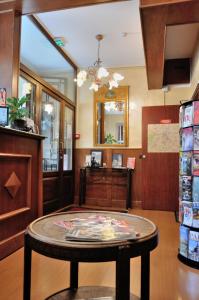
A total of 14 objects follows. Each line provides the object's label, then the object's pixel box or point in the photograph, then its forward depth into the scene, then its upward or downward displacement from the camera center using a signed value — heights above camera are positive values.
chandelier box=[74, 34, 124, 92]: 3.69 +1.30
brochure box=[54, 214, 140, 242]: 1.11 -0.34
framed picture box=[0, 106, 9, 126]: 2.45 +0.46
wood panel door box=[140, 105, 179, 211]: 4.93 +0.07
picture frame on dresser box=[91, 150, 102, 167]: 5.34 +0.08
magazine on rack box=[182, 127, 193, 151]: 2.29 +0.23
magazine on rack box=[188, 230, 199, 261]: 2.20 -0.73
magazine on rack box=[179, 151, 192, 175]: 2.32 +0.00
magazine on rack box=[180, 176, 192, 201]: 2.29 -0.24
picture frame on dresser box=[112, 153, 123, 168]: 5.35 +0.04
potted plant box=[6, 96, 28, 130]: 2.70 +0.53
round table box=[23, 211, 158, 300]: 1.02 -0.36
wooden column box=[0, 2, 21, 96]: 2.96 +1.36
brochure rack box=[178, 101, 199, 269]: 2.23 -0.24
